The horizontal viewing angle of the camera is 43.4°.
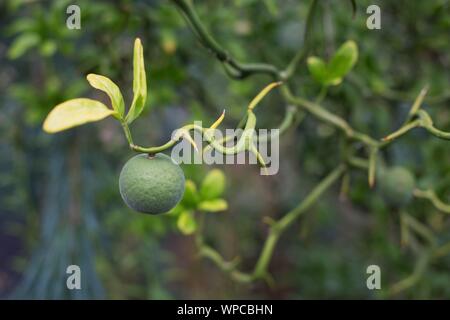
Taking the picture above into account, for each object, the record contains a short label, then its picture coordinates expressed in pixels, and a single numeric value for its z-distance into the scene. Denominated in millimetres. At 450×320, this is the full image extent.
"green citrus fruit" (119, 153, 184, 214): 545
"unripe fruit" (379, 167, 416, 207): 838
